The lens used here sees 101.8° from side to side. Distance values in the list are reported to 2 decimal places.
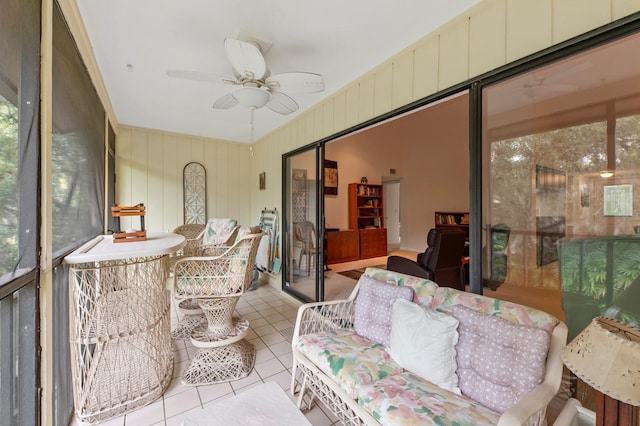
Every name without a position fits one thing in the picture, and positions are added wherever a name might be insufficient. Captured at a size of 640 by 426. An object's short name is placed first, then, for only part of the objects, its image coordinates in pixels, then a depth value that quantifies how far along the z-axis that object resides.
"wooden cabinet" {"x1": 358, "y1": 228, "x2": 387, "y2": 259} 6.24
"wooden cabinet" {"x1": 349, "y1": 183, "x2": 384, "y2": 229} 6.45
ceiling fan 1.65
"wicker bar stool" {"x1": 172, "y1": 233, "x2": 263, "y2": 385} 2.07
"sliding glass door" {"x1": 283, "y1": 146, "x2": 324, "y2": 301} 3.29
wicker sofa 1.08
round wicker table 1.54
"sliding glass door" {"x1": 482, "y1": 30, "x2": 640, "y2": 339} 1.21
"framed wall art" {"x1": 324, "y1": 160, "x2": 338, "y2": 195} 5.83
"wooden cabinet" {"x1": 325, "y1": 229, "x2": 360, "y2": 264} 5.74
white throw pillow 1.29
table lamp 0.70
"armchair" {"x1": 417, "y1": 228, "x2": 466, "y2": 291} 3.19
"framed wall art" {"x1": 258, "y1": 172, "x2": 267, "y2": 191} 4.72
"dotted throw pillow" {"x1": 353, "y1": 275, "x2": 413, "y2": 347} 1.67
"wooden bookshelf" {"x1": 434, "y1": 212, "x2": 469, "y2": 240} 6.48
